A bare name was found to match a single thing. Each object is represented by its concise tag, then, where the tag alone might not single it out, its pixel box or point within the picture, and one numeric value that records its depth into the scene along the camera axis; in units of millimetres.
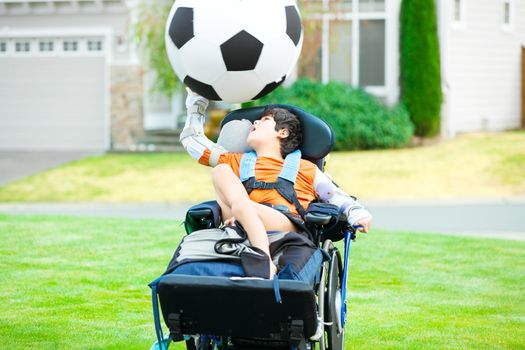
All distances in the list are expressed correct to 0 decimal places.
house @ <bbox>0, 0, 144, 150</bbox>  35860
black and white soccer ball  9569
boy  8699
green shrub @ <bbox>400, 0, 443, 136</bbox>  34015
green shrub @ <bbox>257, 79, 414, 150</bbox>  32794
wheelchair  7601
